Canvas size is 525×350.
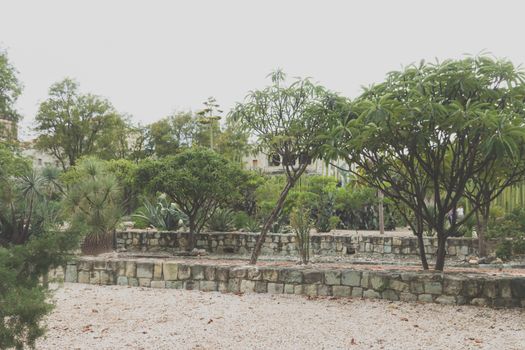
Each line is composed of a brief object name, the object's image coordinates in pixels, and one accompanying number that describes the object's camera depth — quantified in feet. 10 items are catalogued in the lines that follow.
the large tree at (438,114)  18.22
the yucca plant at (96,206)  37.91
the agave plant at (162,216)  50.52
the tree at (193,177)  40.27
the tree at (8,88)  75.20
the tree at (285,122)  26.84
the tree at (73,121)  103.30
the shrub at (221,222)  48.43
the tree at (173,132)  111.34
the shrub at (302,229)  31.07
